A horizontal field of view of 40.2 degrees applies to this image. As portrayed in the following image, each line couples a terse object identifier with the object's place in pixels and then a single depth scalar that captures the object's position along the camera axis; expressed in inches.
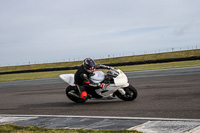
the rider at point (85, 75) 379.2
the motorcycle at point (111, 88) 370.0
